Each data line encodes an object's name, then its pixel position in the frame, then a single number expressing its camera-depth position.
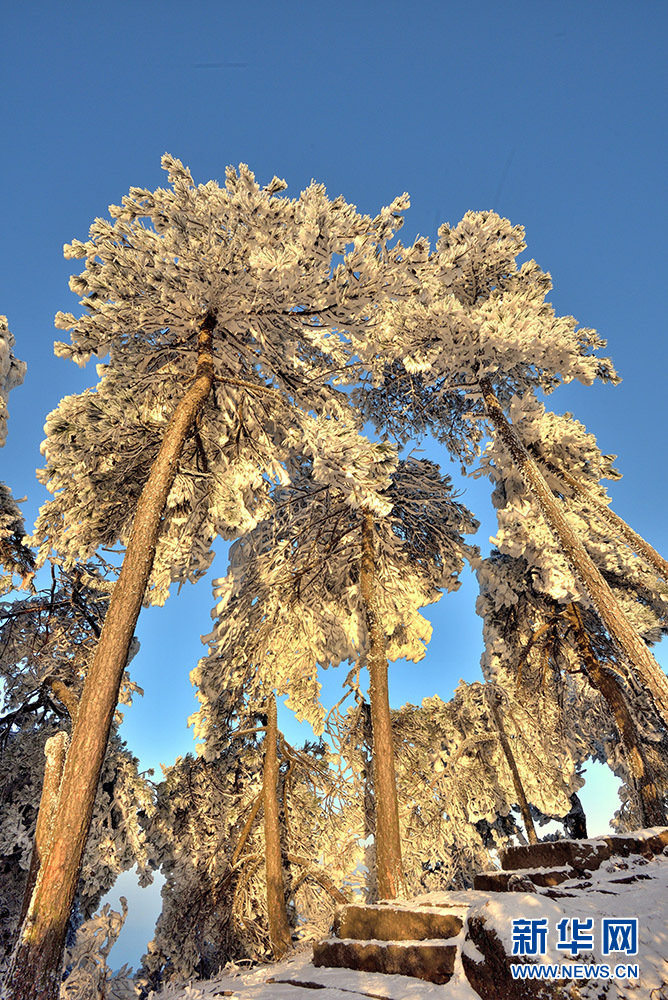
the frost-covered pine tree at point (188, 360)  7.94
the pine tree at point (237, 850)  12.70
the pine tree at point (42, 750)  12.23
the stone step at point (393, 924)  5.72
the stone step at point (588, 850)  7.54
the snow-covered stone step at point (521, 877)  6.55
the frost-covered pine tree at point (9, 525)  12.37
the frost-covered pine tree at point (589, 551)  12.51
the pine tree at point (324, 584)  12.36
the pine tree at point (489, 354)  11.42
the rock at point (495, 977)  3.78
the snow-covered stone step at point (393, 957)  5.18
